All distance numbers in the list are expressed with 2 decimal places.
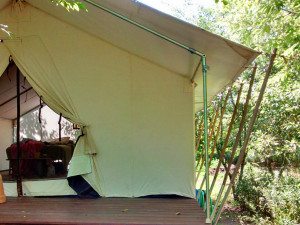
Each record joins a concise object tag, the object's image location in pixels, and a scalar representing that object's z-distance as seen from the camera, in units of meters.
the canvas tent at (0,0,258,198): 5.21
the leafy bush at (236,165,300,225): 7.66
